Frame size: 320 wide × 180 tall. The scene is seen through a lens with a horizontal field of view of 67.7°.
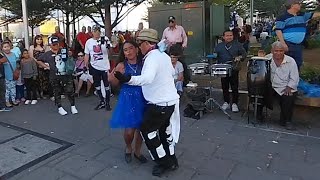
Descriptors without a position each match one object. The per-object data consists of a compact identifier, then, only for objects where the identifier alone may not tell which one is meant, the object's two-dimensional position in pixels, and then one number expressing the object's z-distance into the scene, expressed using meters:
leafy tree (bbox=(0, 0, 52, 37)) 9.15
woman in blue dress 2.63
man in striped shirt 3.77
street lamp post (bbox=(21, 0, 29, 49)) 6.25
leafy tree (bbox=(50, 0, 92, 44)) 8.86
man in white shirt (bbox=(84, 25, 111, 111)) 4.66
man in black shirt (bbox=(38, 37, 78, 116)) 4.57
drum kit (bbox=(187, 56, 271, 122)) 3.71
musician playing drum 4.30
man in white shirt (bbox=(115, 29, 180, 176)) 2.45
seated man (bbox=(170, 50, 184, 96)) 4.32
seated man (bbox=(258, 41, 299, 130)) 3.62
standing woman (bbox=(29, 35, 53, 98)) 5.58
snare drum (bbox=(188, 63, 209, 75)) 4.21
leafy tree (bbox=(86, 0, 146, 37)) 8.72
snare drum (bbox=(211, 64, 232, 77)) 3.99
